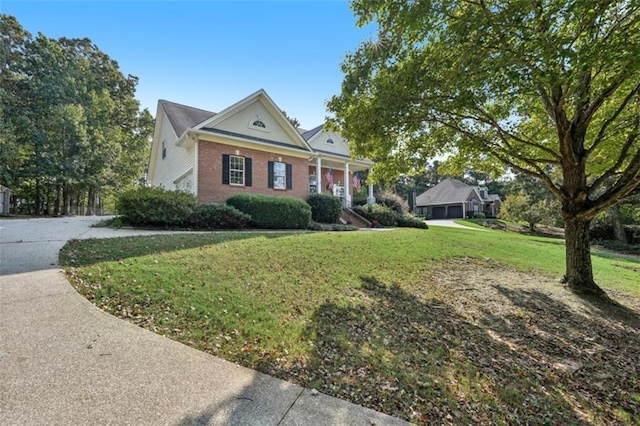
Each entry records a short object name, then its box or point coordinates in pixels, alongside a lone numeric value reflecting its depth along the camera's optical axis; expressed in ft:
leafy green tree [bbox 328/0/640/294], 14.75
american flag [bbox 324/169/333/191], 66.28
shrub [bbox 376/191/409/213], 69.41
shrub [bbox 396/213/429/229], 62.75
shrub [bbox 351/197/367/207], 69.97
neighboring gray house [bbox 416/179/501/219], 142.72
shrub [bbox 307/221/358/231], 46.81
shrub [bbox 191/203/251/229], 37.78
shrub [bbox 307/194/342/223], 53.72
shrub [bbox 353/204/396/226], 61.52
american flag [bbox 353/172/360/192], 74.85
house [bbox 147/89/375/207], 46.50
